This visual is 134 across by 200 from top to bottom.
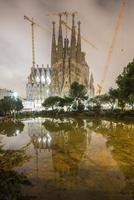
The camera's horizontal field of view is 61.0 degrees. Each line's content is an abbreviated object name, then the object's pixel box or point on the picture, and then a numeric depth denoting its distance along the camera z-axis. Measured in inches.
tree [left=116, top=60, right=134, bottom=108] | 713.4
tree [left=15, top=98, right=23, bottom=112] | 1387.7
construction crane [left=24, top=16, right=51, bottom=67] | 2552.6
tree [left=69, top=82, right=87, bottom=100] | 1408.3
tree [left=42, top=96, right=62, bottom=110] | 1464.8
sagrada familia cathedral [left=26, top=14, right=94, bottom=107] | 2211.7
